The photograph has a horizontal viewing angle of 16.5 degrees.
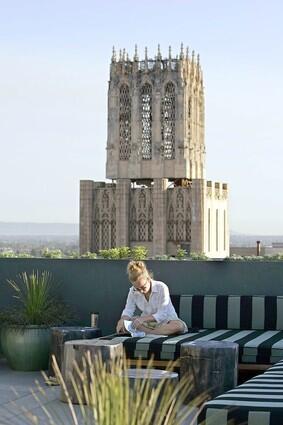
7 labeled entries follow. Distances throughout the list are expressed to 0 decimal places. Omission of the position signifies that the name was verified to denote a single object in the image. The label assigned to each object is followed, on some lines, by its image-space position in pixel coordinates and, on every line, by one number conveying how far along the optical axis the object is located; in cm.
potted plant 708
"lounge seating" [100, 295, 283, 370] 611
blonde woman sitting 646
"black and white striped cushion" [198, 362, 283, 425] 380
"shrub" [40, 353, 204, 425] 257
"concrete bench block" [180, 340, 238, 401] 546
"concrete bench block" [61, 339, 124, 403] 562
